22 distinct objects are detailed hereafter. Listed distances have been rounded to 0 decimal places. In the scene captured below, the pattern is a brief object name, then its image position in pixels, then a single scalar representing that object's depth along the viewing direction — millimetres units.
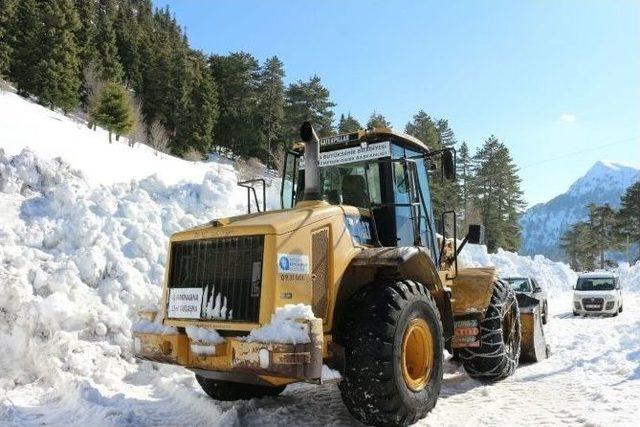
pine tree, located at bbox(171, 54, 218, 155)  47000
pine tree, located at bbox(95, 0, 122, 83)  46306
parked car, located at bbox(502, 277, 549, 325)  16828
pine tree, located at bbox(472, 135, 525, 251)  57469
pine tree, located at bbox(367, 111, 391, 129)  55219
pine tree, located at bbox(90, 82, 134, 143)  34719
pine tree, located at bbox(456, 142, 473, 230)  54688
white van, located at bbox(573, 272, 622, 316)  18906
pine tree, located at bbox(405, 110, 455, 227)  52288
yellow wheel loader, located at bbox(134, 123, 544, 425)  4602
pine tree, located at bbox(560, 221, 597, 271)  69562
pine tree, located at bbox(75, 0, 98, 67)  45781
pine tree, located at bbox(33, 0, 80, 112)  39281
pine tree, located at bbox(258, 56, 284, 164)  51719
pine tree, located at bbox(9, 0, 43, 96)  39812
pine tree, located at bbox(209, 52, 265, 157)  51656
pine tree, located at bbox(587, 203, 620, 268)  66438
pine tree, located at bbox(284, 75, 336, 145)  46188
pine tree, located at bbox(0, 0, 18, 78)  40000
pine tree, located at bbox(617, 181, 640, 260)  61781
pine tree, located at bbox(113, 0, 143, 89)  52031
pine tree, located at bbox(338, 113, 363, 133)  54312
